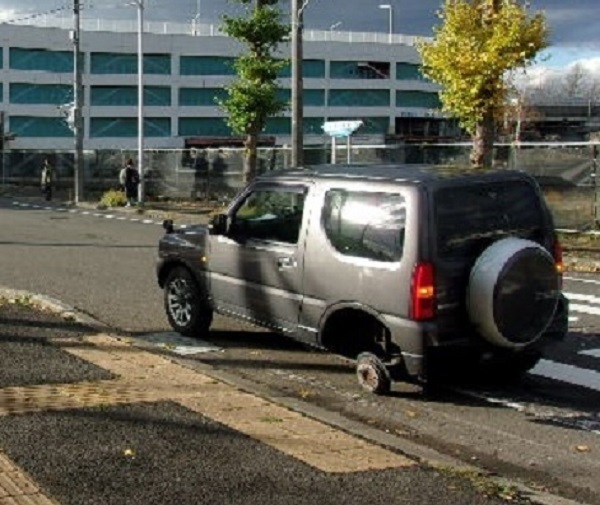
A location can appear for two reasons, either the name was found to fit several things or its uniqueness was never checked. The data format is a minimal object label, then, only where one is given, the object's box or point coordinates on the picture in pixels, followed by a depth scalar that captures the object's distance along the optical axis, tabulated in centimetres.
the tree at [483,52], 2219
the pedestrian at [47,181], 3997
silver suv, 755
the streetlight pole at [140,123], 3500
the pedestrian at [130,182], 3559
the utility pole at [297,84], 2342
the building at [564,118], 12006
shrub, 3547
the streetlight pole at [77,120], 3844
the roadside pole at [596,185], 2078
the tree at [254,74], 3400
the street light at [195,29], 9938
